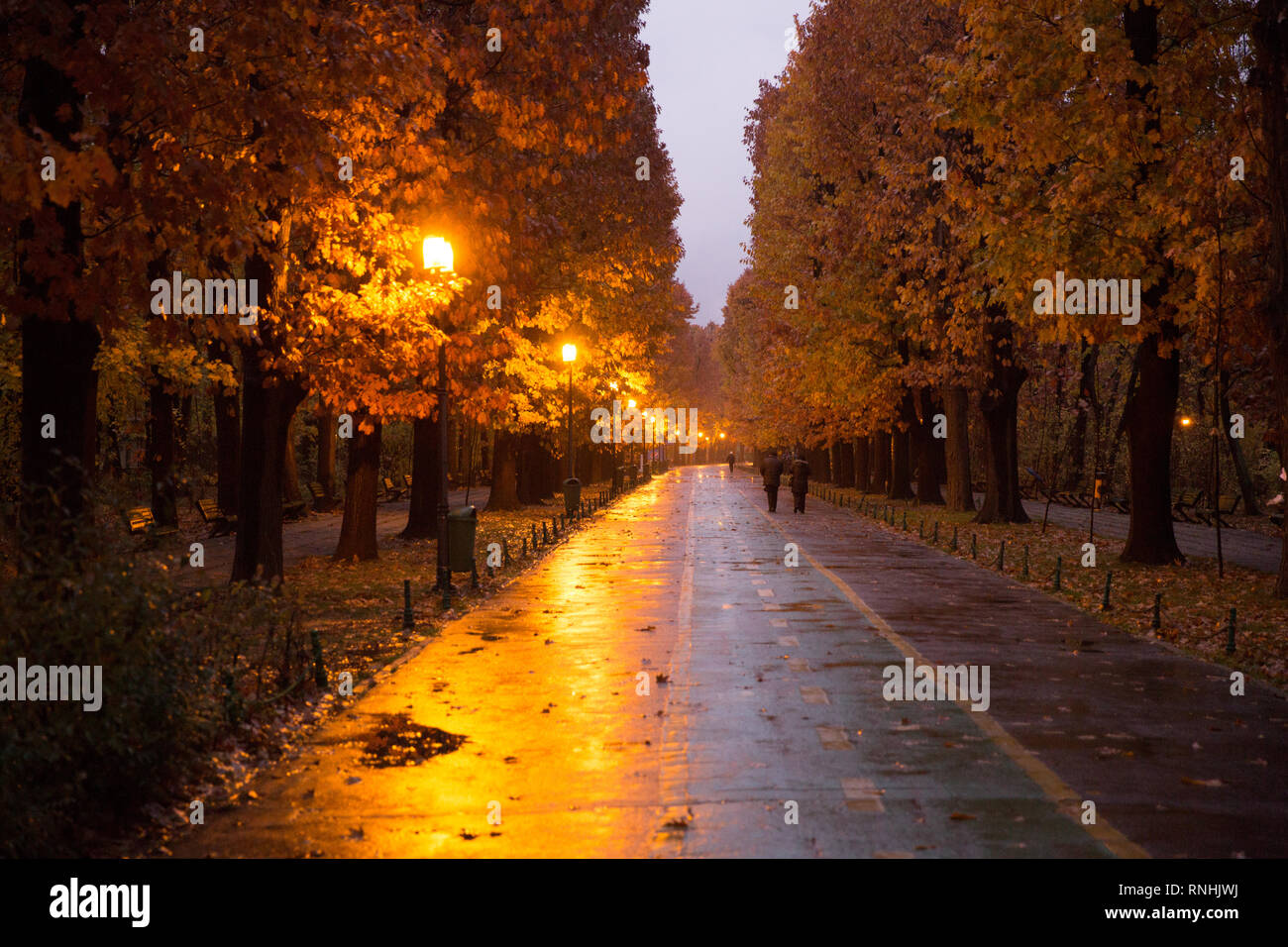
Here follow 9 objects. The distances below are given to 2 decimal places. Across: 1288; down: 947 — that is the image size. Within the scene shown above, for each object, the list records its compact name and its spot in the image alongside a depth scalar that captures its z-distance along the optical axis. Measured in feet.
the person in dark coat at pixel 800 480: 145.79
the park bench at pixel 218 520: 106.01
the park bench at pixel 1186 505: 134.92
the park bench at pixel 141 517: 75.46
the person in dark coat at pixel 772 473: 147.53
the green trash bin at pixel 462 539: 67.92
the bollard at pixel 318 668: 38.06
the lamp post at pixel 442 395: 59.21
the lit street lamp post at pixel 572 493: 124.77
